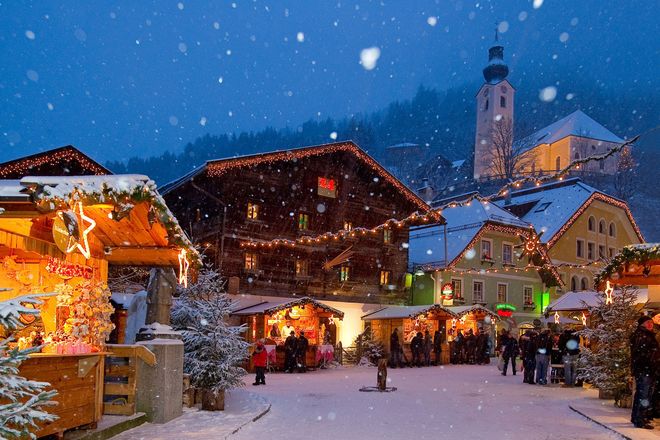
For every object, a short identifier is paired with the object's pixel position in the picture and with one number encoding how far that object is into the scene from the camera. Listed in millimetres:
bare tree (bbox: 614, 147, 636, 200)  68562
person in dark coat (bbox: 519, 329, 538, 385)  19500
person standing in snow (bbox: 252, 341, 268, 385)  17625
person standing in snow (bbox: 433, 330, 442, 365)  28719
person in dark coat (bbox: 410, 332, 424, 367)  27875
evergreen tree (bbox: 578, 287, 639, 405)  13188
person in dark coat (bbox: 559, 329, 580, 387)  18562
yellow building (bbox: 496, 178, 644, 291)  41562
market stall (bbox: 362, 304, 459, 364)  29375
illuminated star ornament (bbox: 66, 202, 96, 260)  7028
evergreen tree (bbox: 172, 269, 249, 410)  11828
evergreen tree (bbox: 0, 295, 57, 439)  3355
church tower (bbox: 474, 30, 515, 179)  85938
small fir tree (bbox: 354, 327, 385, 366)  28266
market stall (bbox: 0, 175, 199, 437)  6887
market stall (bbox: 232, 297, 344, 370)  24703
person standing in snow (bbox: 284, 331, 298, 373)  23266
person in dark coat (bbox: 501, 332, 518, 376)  23219
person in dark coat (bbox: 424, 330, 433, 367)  28094
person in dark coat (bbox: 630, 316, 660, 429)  10180
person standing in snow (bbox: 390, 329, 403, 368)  26844
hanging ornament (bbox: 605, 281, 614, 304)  14049
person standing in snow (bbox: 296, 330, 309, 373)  23500
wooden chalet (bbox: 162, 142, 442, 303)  27938
